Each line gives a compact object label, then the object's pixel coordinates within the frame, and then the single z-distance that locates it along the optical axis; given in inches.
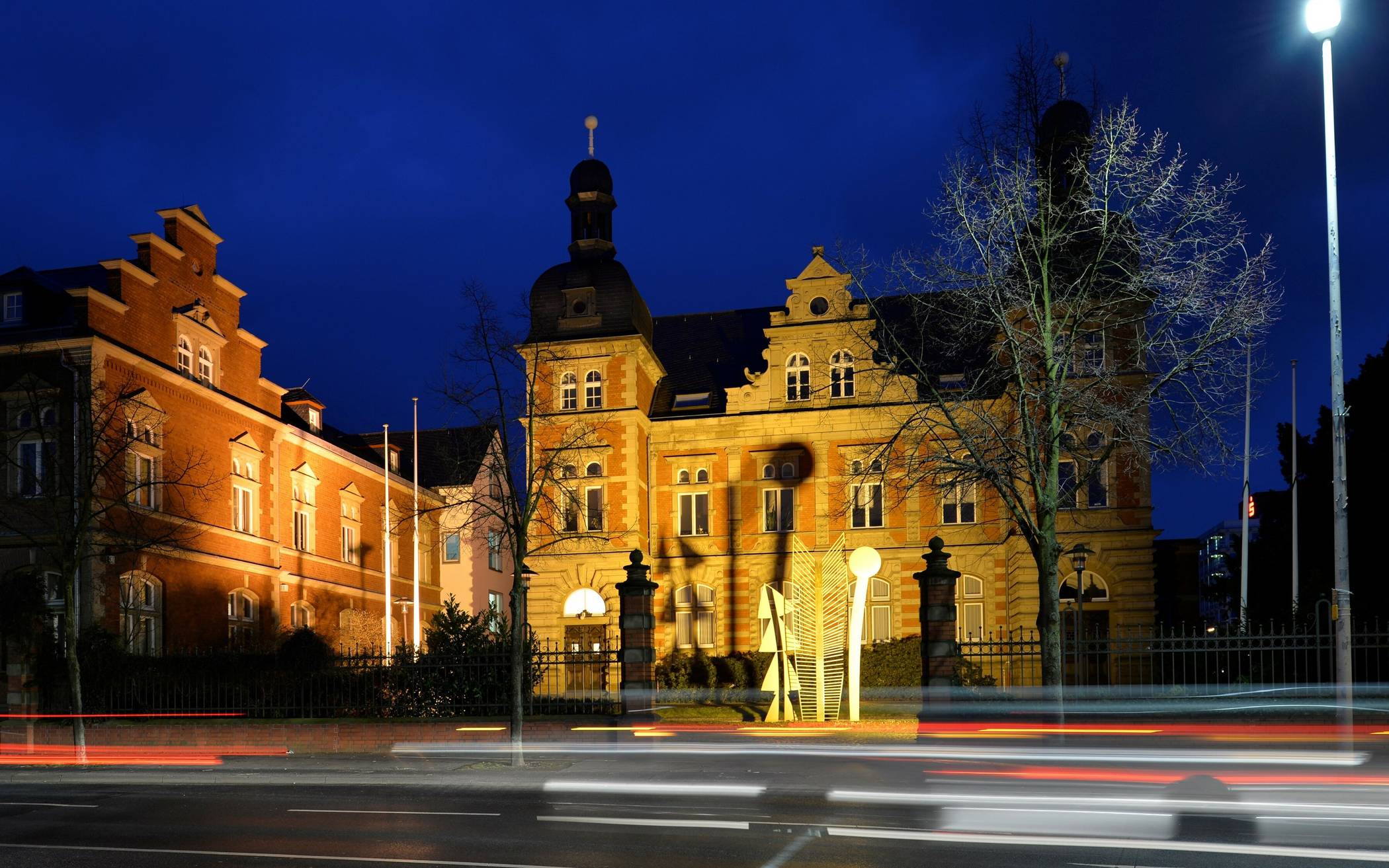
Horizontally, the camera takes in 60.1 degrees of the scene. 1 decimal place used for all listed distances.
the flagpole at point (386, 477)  1415.4
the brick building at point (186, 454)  1213.7
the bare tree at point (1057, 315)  832.9
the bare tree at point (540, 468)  853.2
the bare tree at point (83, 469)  957.8
